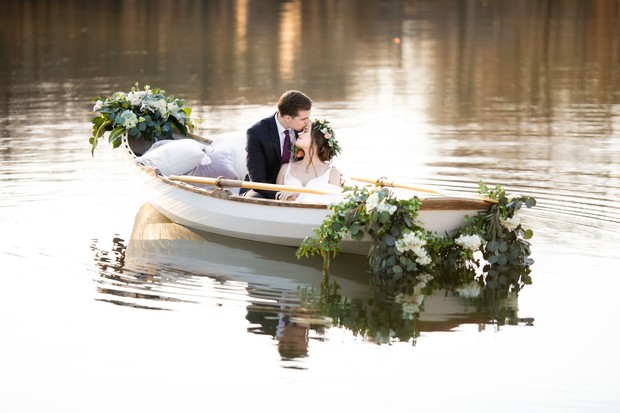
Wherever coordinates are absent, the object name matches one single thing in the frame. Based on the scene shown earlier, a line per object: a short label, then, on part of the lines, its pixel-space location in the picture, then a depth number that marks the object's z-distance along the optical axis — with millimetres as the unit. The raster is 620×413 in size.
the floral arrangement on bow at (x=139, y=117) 22641
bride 18937
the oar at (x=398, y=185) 18891
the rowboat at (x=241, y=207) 17172
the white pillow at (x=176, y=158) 21219
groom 19219
